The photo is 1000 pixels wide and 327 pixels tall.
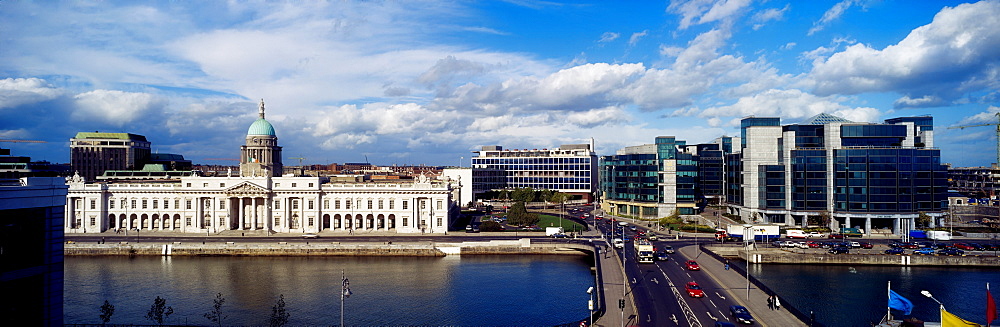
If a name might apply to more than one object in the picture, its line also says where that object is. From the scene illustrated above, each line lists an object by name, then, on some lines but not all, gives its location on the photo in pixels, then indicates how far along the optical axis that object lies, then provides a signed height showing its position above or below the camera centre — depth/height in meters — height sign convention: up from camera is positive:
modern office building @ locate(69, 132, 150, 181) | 166.50 +5.11
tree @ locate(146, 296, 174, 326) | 41.16 -9.15
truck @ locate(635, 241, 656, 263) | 65.56 -8.55
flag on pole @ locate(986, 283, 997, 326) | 31.92 -7.28
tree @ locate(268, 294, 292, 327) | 40.12 -9.57
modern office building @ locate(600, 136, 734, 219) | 115.56 -1.72
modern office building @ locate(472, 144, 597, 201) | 175.00 +0.89
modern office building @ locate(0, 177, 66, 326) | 29.00 -3.70
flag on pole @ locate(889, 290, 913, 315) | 36.27 -7.77
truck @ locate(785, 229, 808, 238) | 87.18 -8.63
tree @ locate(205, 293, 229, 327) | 47.11 -11.28
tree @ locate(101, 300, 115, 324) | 41.41 -9.27
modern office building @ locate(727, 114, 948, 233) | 92.12 -0.24
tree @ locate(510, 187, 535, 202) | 148.62 -5.49
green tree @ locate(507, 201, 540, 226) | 100.12 -7.23
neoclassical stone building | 97.62 -4.91
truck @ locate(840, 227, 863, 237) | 90.38 -8.83
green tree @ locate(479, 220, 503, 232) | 94.31 -8.28
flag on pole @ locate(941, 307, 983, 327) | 31.80 -7.69
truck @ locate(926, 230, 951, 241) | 84.62 -8.70
